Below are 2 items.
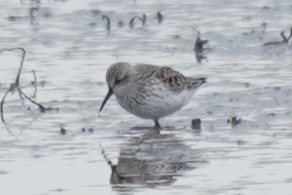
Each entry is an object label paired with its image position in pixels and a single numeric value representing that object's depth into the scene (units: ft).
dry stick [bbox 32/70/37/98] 46.50
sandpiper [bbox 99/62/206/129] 43.06
